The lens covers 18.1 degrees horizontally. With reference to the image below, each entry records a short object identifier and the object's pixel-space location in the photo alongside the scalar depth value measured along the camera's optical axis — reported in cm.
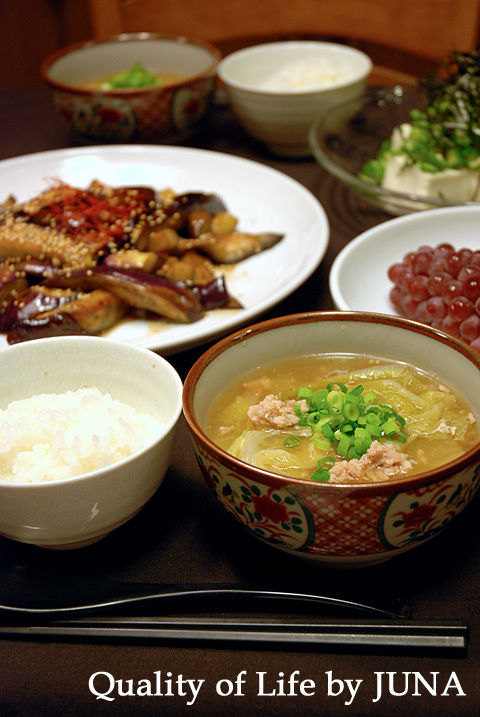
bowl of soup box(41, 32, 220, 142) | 118
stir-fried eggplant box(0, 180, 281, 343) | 92
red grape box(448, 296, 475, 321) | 86
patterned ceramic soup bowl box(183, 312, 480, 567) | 70
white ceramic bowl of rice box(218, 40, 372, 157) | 117
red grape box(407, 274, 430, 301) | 89
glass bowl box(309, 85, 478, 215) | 104
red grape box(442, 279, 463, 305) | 87
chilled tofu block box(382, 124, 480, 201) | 104
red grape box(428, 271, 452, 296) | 88
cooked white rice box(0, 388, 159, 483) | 75
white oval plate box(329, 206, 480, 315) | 93
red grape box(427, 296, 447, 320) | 88
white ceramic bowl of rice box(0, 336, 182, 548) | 73
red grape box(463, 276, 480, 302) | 86
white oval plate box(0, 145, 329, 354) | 92
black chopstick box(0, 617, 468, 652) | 72
